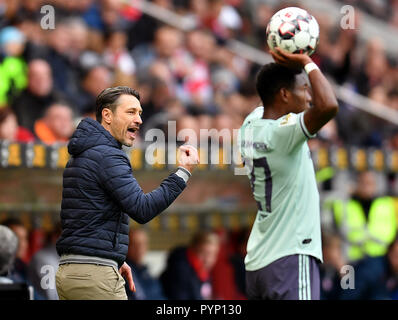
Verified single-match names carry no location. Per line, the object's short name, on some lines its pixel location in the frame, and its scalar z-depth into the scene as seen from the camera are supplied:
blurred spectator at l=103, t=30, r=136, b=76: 20.91
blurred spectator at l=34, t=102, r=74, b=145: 16.66
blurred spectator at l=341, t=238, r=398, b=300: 19.45
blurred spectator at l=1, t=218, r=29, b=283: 15.74
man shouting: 9.53
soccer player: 10.70
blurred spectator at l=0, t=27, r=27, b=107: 17.44
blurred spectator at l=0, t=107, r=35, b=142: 15.64
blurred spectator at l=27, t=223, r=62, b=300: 15.52
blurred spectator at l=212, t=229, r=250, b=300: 19.41
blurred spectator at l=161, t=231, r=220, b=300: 18.23
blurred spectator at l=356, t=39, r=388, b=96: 27.83
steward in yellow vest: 21.64
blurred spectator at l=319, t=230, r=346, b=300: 19.31
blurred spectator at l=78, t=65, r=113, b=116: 19.19
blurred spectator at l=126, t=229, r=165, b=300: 17.52
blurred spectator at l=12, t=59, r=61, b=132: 17.08
